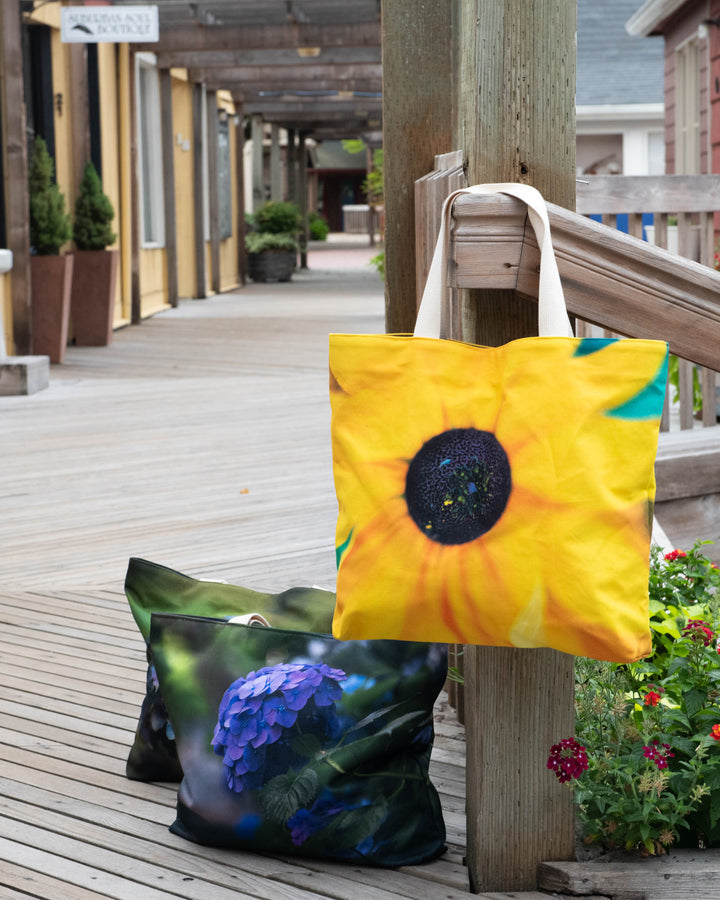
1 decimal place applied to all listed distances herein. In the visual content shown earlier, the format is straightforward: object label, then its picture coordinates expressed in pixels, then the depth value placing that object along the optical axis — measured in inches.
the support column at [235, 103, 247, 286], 701.9
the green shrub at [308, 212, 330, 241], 1341.0
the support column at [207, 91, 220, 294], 607.0
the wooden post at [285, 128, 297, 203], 949.8
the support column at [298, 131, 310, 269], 914.7
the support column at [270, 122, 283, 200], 893.2
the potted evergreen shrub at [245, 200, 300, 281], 725.9
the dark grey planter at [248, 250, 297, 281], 729.0
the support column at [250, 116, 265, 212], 805.2
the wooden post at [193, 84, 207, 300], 575.8
